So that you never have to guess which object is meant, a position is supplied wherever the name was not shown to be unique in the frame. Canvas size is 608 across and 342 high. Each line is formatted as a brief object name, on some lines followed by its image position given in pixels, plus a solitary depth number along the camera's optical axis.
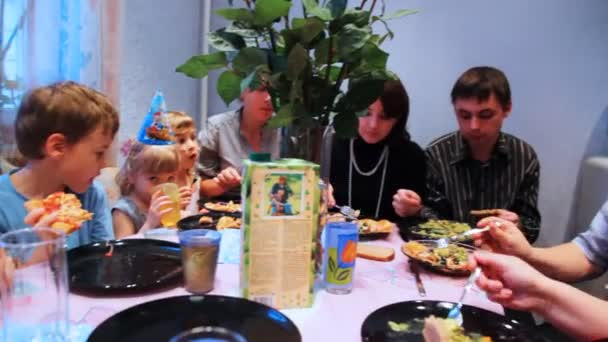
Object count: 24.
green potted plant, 0.91
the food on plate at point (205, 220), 1.38
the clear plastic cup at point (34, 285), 0.65
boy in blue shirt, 1.26
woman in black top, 2.04
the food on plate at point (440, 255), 1.08
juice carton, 0.84
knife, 0.99
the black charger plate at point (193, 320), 0.73
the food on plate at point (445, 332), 0.77
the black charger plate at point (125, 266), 0.90
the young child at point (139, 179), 1.59
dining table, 0.80
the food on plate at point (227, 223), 1.35
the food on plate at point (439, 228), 1.35
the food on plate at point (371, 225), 1.34
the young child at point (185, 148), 1.87
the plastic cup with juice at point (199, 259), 0.89
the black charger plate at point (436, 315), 0.77
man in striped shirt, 1.96
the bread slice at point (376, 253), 1.18
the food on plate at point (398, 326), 0.79
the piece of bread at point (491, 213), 1.67
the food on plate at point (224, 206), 1.54
